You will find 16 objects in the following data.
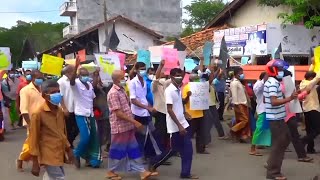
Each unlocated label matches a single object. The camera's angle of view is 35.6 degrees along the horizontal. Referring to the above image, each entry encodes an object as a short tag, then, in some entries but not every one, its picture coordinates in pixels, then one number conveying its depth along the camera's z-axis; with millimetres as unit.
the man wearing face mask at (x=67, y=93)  7871
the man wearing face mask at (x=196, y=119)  8594
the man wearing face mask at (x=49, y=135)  5172
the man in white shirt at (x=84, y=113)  7750
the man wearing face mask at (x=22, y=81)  10031
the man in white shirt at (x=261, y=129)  8787
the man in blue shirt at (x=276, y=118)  6930
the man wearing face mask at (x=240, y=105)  10227
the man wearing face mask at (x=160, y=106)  8008
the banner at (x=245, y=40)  15789
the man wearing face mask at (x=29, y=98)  7473
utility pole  12432
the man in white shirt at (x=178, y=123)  6953
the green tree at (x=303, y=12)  13894
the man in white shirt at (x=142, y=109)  7582
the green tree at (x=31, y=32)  58438
